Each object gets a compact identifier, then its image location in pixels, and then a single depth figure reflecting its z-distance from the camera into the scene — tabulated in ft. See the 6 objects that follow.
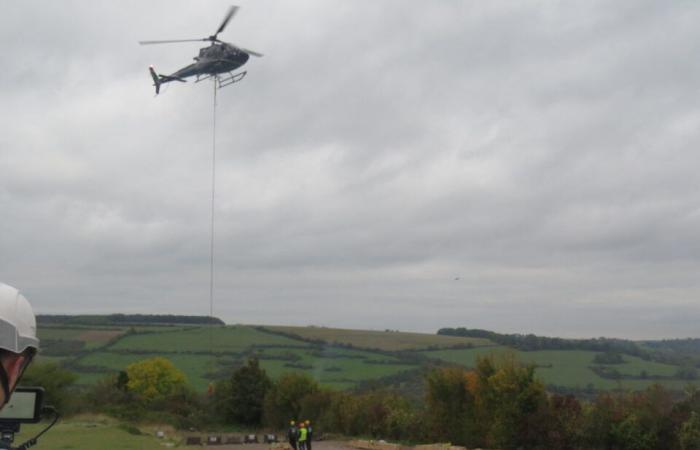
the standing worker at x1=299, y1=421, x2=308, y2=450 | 79.92
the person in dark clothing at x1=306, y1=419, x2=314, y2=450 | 80.46
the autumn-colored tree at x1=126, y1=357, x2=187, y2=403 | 192.95
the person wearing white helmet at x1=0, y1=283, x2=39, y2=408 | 6.57
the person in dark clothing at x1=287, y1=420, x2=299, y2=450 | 80.23
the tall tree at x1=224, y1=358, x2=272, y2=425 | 159.74
